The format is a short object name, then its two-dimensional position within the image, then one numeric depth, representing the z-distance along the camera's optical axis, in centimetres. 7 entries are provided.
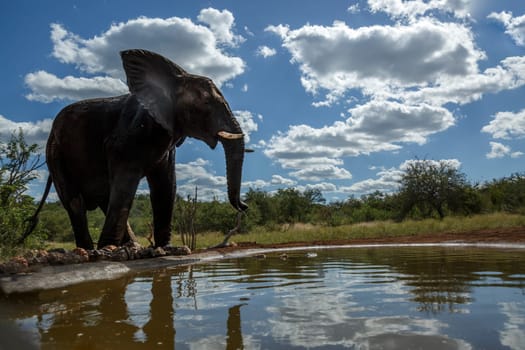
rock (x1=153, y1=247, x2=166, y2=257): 632
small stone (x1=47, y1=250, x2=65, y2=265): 455
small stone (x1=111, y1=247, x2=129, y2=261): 554
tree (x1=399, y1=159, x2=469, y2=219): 3005
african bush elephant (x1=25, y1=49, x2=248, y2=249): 600
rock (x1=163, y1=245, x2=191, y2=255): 699
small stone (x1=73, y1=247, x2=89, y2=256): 495
